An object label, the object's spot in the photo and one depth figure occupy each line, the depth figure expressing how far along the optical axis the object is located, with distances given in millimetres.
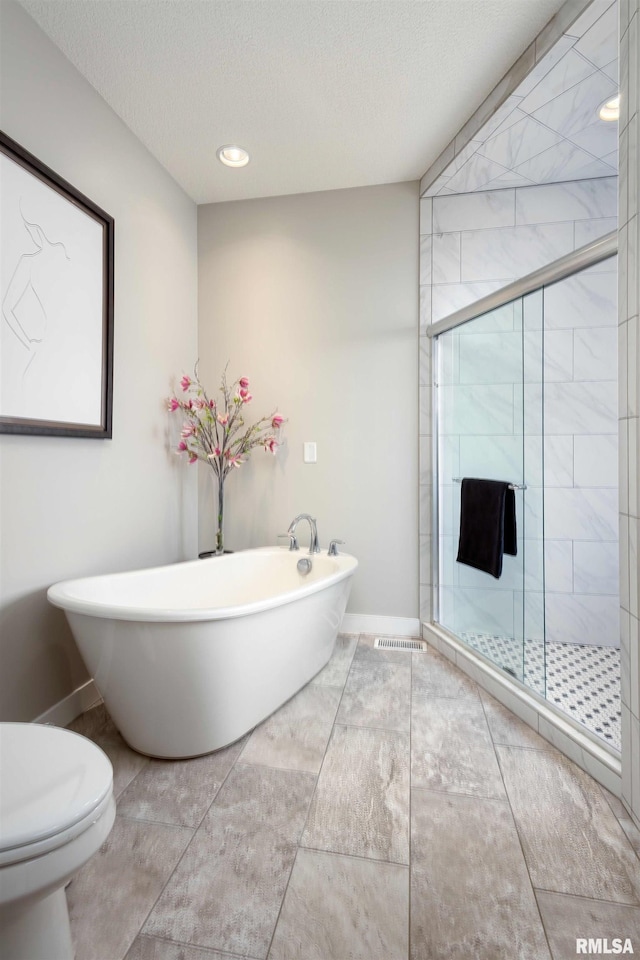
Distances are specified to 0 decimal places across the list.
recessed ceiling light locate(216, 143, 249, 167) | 2292
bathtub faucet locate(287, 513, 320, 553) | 2531
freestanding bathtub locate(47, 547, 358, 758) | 1373
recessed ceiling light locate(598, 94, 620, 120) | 1894
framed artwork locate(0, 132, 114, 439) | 1491
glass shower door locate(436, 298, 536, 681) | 2006
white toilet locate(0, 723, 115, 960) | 709
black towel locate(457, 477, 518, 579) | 2033
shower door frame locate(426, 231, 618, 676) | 1503
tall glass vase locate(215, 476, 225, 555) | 2555
